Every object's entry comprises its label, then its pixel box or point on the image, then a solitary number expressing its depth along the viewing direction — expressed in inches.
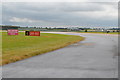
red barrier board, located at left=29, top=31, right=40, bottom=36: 2201.5
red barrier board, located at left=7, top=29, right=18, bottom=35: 2289.5
